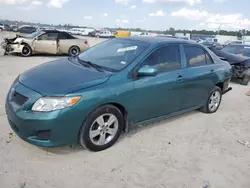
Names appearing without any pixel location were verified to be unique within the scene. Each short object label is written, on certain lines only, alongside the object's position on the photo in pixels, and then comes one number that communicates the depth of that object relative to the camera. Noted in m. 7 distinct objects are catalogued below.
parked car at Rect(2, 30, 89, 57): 9.85
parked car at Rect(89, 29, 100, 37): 42.25
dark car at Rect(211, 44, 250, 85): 7.44
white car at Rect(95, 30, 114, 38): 41.03
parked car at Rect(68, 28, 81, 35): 44.84
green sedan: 2.50
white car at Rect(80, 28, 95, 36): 44.26
